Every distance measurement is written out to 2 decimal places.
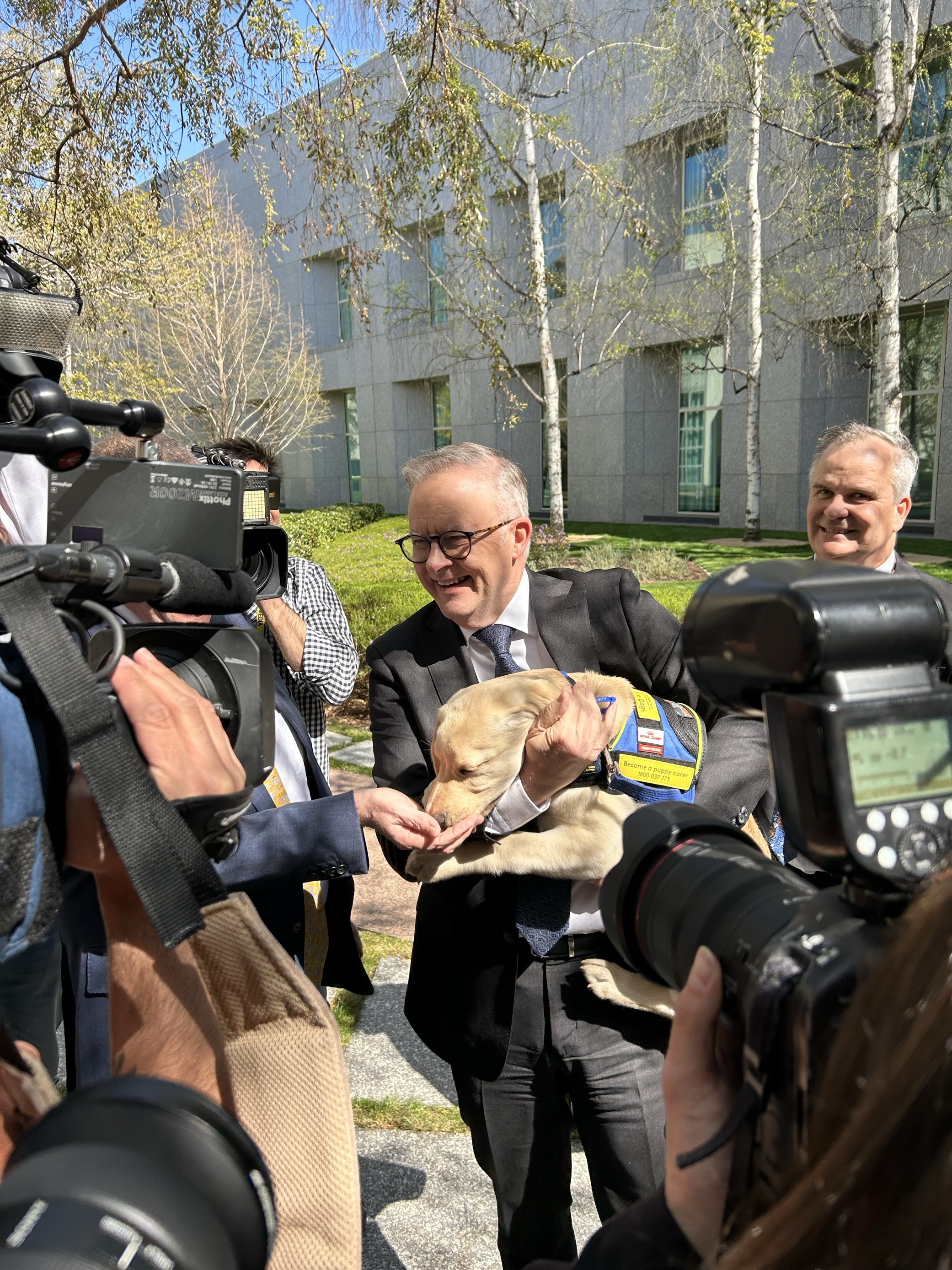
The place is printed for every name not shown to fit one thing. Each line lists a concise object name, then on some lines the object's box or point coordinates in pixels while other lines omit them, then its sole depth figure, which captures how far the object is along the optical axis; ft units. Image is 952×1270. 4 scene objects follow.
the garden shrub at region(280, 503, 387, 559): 63.24
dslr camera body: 2.85
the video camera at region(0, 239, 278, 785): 3.92
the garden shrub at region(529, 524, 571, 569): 45.21
